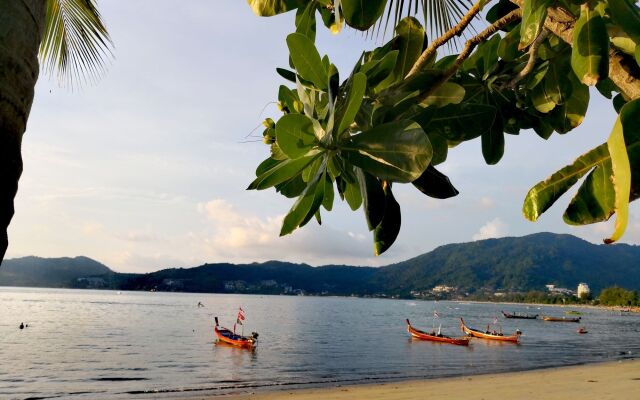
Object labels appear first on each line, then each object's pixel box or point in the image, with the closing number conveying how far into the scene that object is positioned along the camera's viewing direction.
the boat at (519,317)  80.88
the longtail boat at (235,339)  36.12
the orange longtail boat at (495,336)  41.41
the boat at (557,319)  68.04
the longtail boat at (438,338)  38.07
